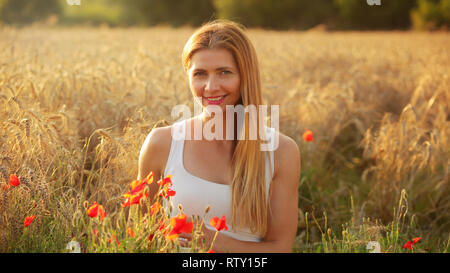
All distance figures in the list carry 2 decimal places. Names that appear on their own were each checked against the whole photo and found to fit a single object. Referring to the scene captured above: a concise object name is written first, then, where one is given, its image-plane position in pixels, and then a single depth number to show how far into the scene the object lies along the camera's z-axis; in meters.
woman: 1.91
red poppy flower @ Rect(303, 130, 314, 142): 2.83
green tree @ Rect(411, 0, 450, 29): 28.67
